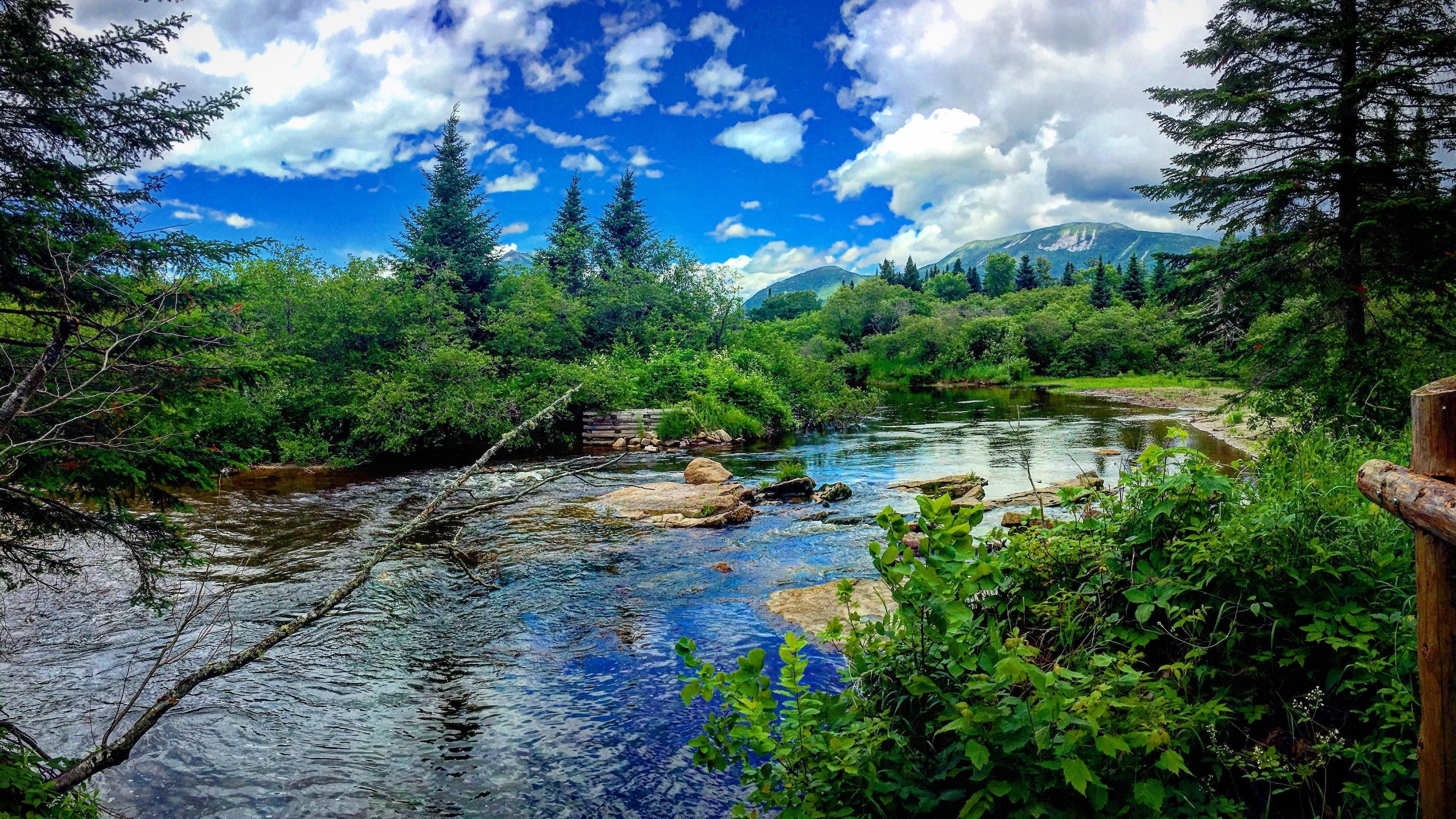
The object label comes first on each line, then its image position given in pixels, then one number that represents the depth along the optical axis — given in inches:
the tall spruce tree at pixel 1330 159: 355.6
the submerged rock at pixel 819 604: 287.4
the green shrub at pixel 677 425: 919.7
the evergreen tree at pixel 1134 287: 2615.7
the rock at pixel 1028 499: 462.9
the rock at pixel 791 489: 567.8
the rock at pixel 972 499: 463.5
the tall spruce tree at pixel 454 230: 1248.8
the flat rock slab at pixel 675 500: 495.8
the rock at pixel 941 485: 518.0
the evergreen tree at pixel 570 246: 1422.7
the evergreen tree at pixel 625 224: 1711.4
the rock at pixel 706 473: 595.5
